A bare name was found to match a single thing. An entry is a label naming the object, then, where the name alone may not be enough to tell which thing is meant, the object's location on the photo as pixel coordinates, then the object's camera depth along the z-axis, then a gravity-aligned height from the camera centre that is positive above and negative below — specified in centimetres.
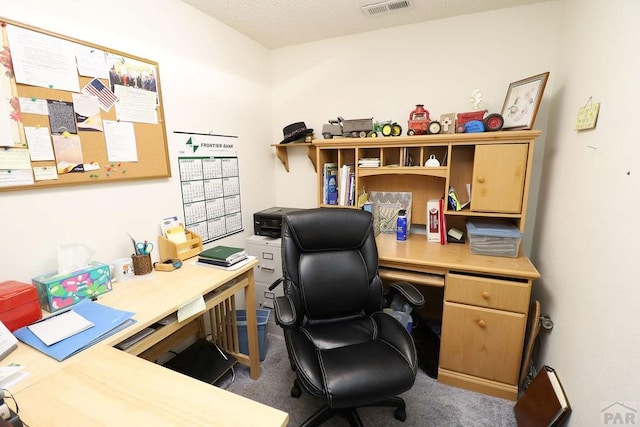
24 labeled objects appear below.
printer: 235 -49
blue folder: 96 -59
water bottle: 212 -48
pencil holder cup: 153 -52
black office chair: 125 -77
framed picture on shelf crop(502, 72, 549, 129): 167 +36
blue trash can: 202 -117
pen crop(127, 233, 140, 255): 154 -43
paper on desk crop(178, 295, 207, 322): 128 -65
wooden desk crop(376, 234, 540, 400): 158 -84
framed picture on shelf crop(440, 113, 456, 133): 197 +26
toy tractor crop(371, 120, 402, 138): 209 +24
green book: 163 -52
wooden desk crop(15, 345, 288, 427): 72 -63
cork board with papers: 116 +24
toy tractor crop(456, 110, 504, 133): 178 +25
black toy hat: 245 +27
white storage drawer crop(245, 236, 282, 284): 230 -74
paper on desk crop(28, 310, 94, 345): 100 -58
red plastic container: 103 -50
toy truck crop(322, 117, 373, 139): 219 +27
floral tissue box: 119 -51
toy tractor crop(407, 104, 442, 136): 197 +26
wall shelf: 255 +11
